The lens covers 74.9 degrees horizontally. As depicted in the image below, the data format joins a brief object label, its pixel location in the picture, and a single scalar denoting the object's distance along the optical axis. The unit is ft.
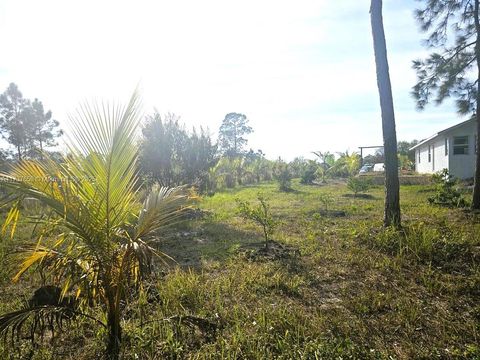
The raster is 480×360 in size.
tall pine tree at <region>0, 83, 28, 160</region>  99.35
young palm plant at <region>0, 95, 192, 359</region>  8.00
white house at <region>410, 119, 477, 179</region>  57.67
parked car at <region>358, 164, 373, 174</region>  100.54
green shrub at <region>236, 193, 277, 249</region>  20.48
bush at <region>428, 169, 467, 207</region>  32.35
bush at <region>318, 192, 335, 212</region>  33.81
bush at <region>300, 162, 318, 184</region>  75.41
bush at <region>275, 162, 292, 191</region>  61.52
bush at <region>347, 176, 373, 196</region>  44.71
